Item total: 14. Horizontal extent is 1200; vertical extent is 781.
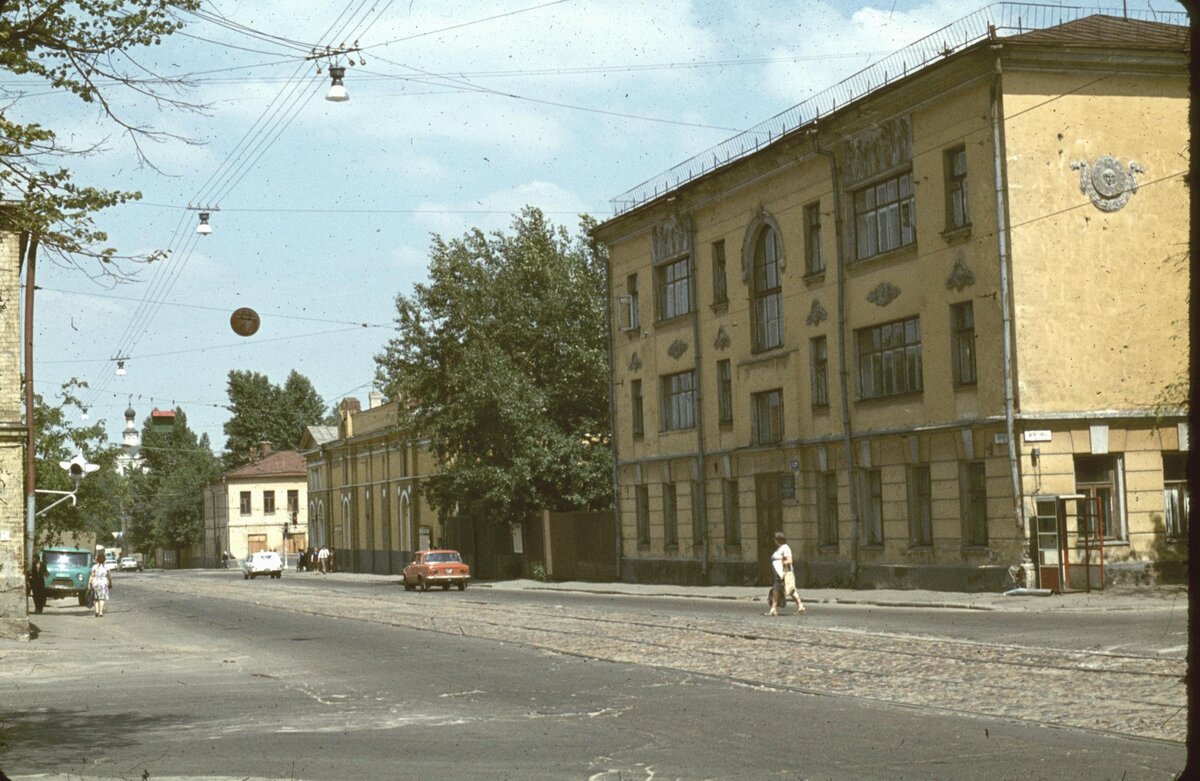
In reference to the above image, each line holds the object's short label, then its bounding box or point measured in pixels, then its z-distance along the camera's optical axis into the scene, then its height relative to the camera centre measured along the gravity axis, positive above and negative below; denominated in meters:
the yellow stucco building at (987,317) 31.55 +4.17
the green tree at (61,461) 48.25 +2.27
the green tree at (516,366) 54.19 +5.58
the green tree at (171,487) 136.00 +3.88
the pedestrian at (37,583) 39.69 -1.29
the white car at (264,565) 83.88 -2.13
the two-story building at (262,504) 119.94 +1.80
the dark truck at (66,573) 46.78 -1.23
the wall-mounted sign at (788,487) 40.34 +0.61
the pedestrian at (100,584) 39.31 -1.37
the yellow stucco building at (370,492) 76.38 +1.77
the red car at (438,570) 51.72 -1.70
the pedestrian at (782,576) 27.94 -1.22
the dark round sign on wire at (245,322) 29.41 +4.01
